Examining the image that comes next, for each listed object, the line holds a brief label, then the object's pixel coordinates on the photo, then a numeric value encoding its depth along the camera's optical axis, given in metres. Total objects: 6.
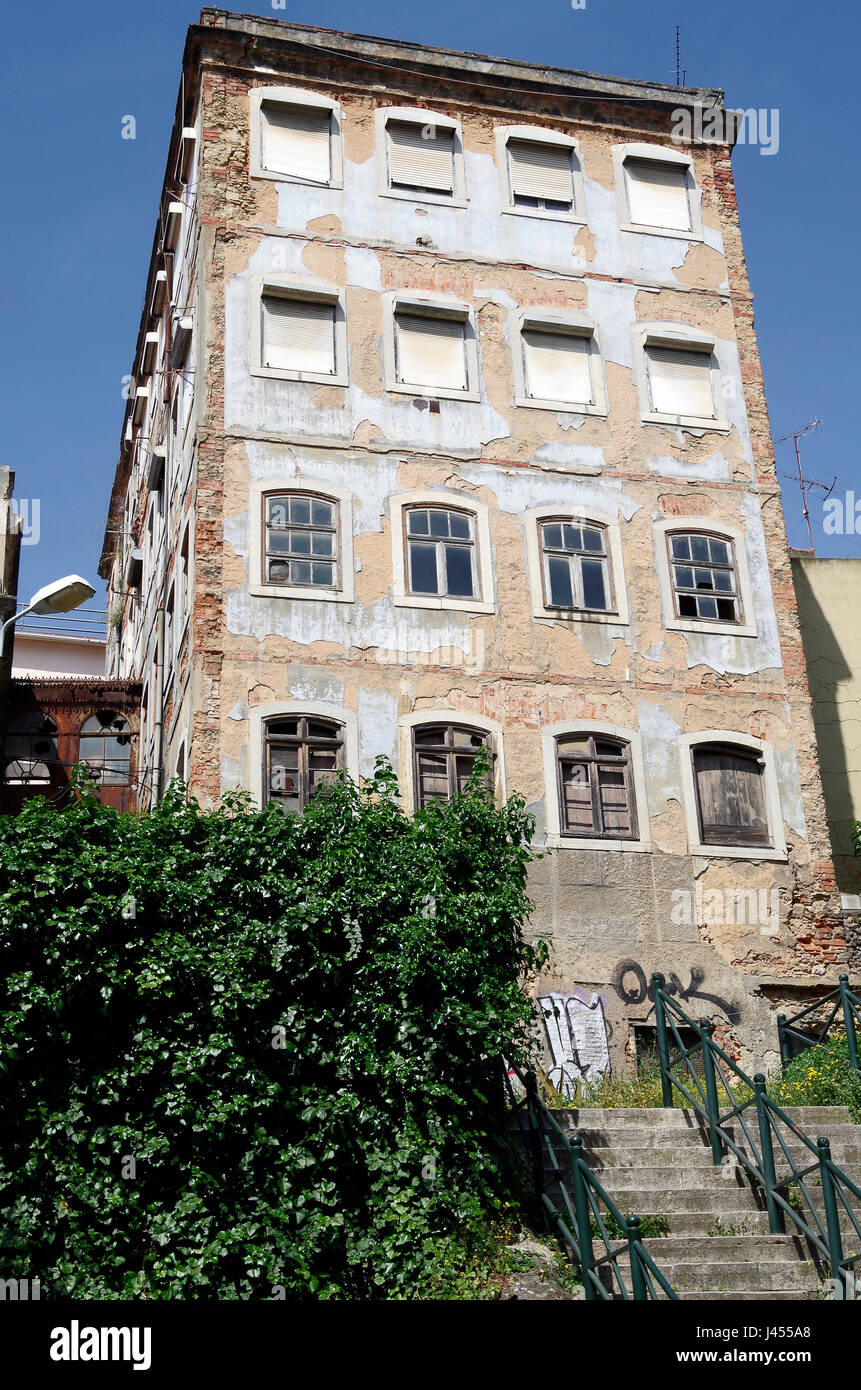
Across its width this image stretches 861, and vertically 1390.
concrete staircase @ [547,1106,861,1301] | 12.75
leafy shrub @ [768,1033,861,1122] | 16.48
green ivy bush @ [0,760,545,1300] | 12.62
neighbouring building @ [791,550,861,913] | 24.72
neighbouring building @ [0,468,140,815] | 26.45
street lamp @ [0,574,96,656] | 17.38
